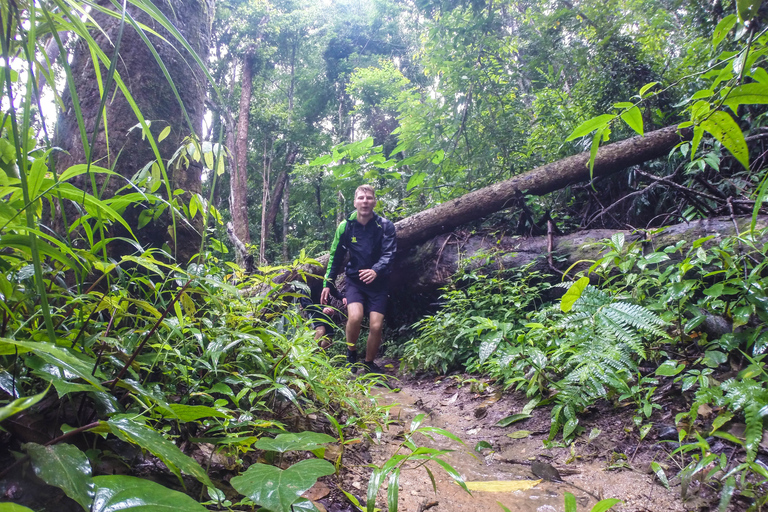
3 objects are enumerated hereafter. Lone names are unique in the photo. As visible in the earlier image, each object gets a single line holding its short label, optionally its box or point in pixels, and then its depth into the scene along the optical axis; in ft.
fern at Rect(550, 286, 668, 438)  6.16
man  13.92
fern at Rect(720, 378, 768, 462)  4.21
